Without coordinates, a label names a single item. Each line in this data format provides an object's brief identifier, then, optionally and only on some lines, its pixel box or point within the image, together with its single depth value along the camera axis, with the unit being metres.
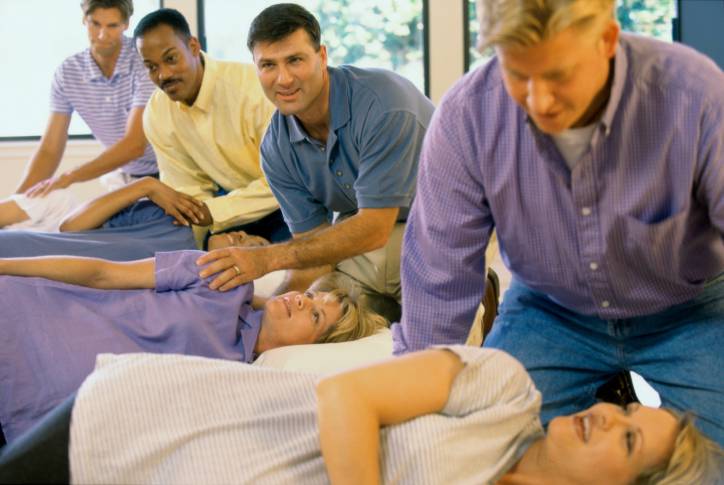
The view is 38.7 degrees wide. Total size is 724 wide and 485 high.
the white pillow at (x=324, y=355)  2.44
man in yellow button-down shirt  3.46
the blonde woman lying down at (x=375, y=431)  1.62
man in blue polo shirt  2.84
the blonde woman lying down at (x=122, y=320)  2.35
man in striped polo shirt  4.07
